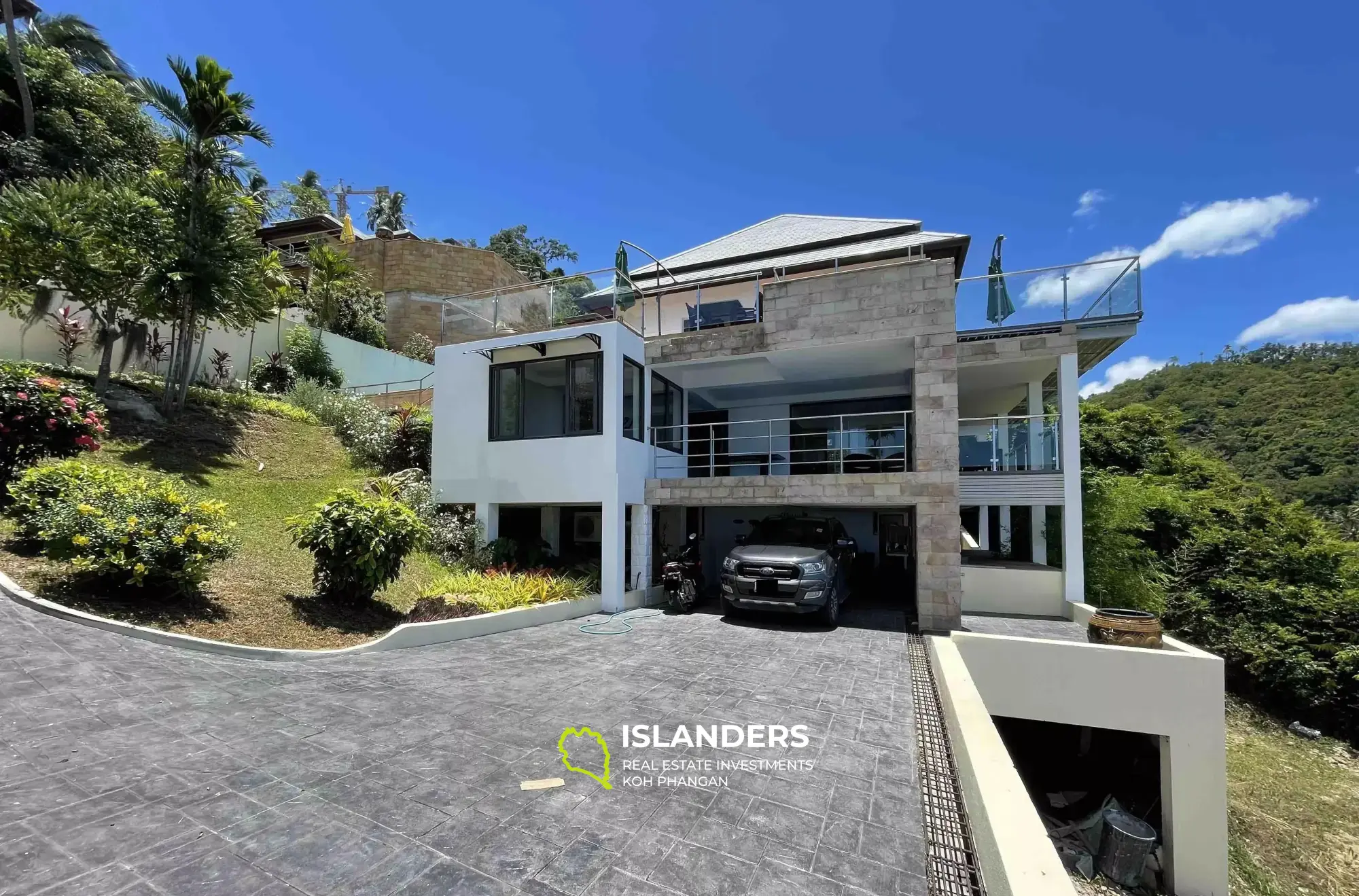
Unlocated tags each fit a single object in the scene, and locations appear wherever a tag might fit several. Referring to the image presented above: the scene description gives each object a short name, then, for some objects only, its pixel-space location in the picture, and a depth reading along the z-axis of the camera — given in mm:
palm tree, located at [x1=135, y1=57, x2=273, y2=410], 11297
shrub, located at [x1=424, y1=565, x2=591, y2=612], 8891
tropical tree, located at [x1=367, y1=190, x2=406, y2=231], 46219
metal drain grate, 2932
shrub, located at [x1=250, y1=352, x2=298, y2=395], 17688
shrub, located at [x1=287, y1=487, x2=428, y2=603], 7363
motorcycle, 10305
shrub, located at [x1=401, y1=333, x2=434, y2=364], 25484
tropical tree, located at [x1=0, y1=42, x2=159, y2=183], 17797
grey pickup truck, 8750
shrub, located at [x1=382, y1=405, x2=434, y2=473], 14242
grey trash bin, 6379
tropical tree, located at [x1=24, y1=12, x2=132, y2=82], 23578
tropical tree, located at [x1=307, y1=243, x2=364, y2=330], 21219
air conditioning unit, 13992
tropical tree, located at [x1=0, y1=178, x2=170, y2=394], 11570
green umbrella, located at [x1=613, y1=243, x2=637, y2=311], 10852
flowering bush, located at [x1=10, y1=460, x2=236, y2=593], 5836
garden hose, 8727
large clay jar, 6559
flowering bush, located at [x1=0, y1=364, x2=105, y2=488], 6887
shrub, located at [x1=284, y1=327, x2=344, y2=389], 18828
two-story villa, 9523
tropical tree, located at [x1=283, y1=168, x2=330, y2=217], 45469
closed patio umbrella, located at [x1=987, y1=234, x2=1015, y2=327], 10438
